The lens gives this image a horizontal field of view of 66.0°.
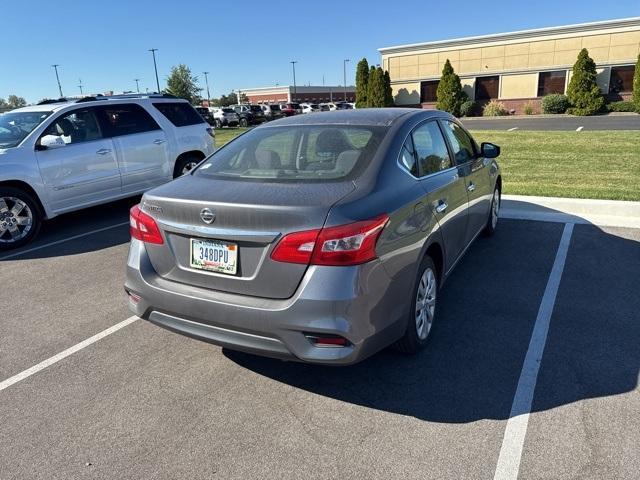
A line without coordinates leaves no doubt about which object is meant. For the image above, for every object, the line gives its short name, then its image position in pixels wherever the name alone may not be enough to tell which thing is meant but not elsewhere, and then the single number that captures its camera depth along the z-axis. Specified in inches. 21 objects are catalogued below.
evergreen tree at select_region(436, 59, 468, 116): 1430.9
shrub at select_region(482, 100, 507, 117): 1376.7
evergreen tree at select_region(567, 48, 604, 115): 1214.3
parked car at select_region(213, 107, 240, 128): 1419.8
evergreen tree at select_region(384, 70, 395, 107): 1528.9
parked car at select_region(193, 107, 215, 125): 1354.6
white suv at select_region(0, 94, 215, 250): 254.8
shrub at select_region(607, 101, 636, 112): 1185.4
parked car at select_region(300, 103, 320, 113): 1841.8
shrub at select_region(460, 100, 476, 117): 1411.2
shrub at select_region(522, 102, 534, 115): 1362.0
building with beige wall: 1291.8
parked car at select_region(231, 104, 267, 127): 1462.6
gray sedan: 102.4
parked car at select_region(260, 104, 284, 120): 1577.0
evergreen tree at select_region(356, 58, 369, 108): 1631.4
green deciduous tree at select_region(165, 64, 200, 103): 2469.7
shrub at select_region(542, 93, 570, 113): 1274.6
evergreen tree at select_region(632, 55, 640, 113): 1168.8
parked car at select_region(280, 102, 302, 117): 1767.0
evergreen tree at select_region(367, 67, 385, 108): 1531.9
